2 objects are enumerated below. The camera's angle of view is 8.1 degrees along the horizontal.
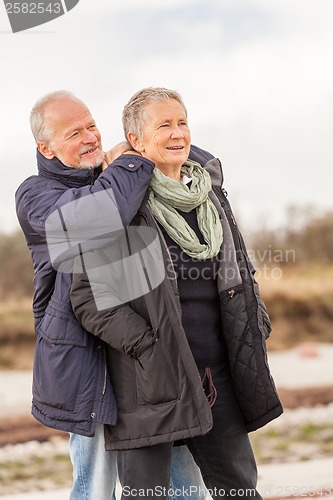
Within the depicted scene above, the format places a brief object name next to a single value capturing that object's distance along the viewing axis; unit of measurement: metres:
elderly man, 6.00
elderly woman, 6.01
